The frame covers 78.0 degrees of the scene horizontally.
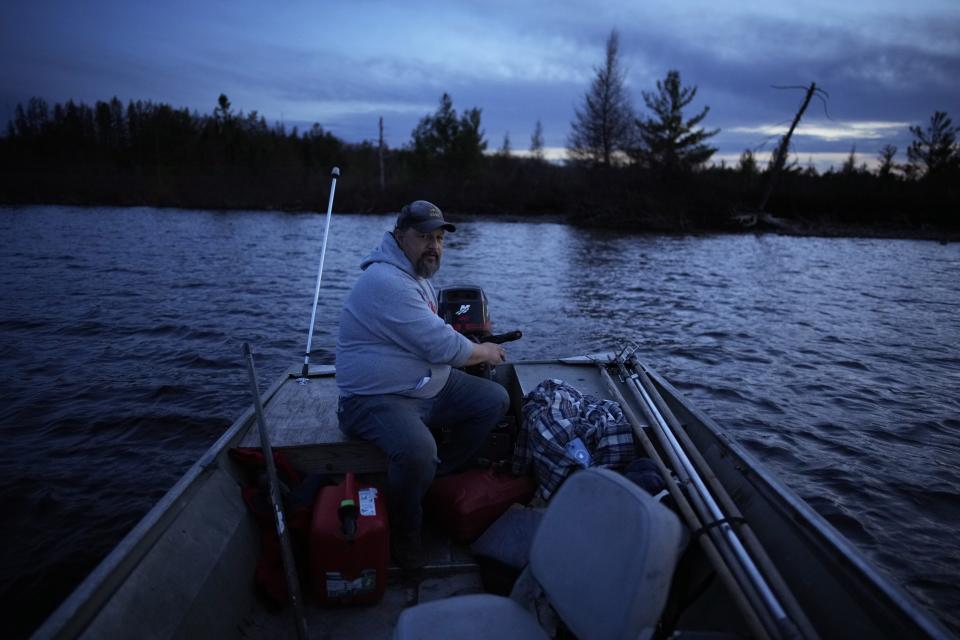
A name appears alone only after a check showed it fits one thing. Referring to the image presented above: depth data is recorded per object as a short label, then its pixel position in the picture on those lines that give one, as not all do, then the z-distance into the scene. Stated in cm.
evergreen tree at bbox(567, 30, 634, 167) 4141
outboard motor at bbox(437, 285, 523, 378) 471
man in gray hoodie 299
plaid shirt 334
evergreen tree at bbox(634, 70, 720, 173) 3791
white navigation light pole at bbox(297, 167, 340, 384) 460
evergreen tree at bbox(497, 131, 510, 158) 6496
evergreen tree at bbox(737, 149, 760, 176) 4046
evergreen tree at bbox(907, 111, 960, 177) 4105
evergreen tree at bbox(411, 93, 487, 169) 5009
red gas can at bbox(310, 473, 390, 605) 257
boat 190
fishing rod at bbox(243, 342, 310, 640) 235
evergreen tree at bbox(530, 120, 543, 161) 7564
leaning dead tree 3091
